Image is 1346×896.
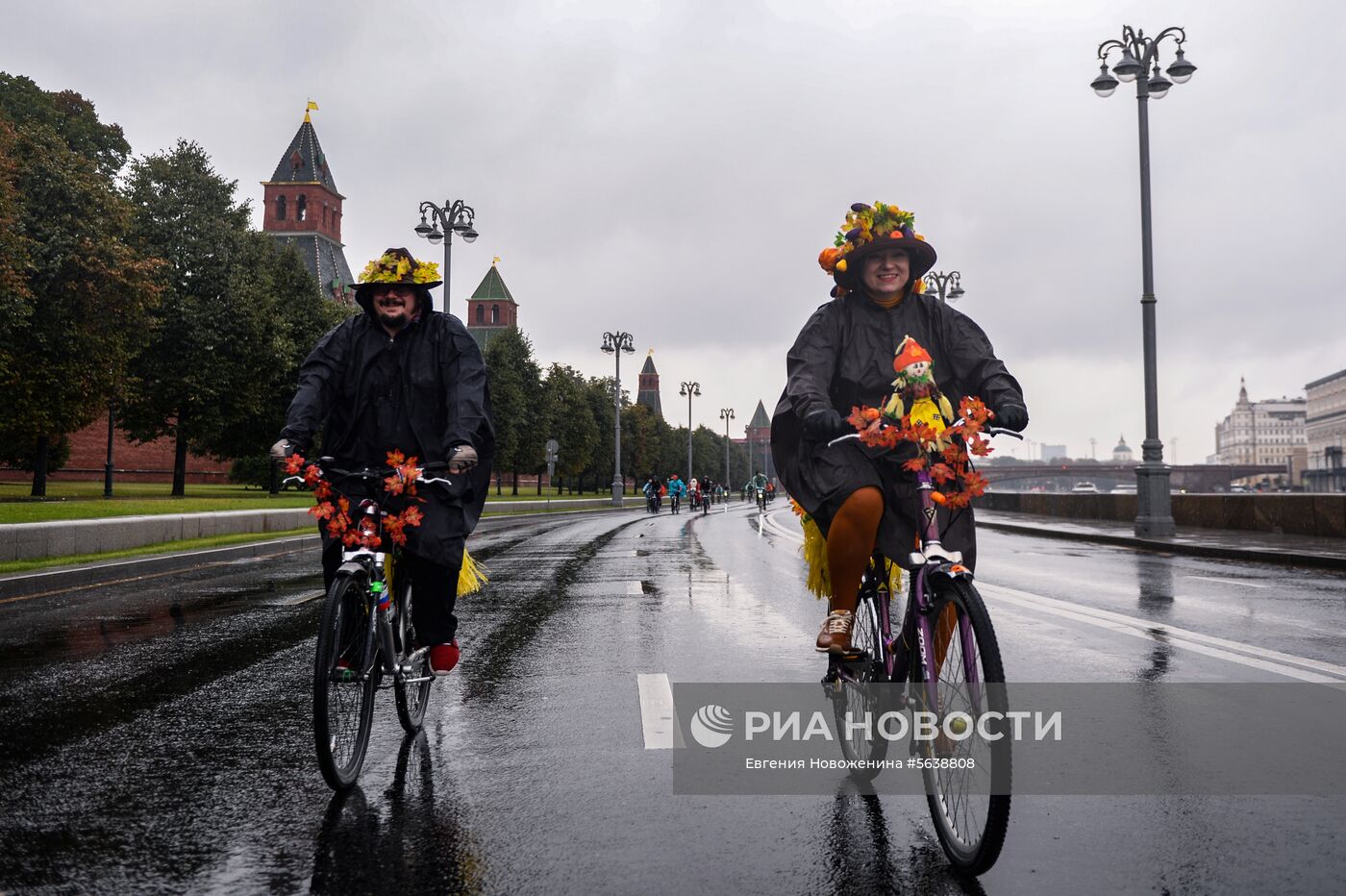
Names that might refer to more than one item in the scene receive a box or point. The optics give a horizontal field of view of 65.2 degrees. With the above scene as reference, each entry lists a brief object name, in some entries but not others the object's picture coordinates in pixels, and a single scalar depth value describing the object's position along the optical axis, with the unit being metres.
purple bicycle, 2.72
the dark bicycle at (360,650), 3.53
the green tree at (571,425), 69.81
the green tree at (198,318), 35.62
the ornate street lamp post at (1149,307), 18.41
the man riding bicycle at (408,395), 4.22
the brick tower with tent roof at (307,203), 96.44
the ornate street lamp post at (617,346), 51.59
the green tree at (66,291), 27.09
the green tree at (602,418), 85.19
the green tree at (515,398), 59.00
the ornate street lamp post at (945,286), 29.15
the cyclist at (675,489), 49.46
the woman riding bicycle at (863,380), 3.60
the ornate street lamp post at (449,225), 29.05
